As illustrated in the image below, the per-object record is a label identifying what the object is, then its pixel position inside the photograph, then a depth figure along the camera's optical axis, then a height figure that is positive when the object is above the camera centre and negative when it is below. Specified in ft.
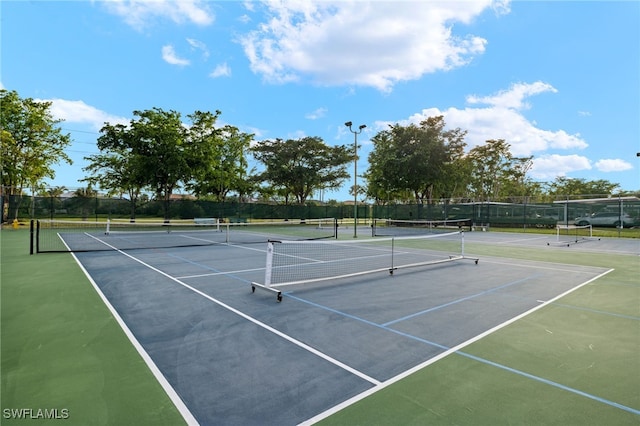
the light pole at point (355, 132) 68.53 +17.38
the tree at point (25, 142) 84.02 +17.08
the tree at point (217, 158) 102.73 +18.83
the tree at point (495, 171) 148.66 +21.05
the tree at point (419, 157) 118.32 +20.63
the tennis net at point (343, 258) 27.42 -5.53
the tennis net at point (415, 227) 93.09 -5.03
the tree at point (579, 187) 174.11 +16.43
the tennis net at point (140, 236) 47.44 -5.53
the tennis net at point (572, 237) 63.10 -4.81
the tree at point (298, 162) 153.58 +23.32
